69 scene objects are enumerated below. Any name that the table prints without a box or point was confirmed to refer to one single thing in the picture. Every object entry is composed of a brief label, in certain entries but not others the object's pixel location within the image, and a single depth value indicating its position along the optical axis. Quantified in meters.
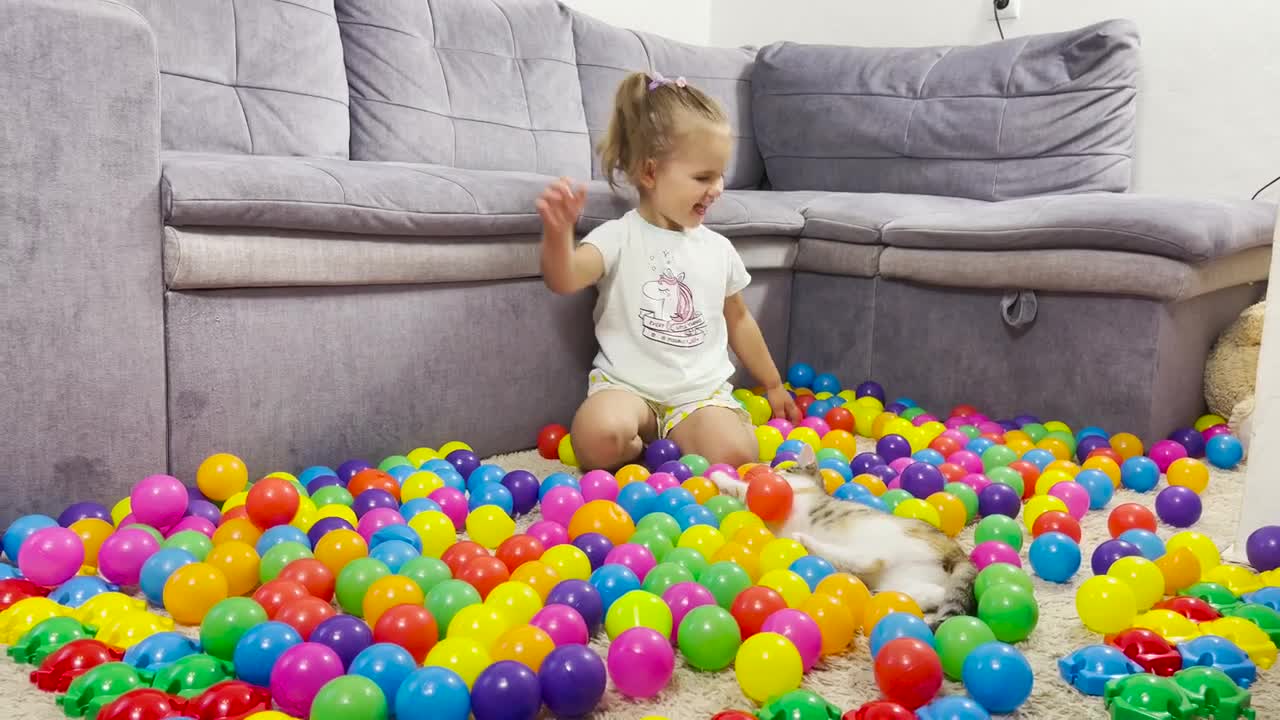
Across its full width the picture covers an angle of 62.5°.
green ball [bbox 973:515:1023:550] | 1.71
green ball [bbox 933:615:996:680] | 1.25
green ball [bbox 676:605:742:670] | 1.27
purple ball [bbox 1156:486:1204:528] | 1.90
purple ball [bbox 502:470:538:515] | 1.90
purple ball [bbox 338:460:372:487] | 1.93
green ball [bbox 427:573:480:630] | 1.32
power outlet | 3.84
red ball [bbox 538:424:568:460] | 2.32
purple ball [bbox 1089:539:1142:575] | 1.59
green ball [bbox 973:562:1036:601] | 1.45
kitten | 1.42
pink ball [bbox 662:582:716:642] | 1.34
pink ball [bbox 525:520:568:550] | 1.63
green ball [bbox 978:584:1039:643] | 1.36
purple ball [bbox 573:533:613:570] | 1.57
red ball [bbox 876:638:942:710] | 1.16
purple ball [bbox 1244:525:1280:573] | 1.60
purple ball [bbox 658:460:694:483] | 2.04
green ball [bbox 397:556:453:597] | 1.42
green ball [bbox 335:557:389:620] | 1.40
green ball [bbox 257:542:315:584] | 1.46
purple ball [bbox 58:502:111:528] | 1.60
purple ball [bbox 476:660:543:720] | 1.08
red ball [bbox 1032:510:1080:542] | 1.74
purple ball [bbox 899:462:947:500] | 1.96
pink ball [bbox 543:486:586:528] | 1.78
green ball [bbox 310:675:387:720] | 1.05
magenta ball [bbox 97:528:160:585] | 1.47
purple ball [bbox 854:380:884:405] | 2.80
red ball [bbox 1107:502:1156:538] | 1.78
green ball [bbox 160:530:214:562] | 1.52
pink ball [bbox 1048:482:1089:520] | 1.92
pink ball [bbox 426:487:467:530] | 1.78
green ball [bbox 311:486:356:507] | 1.76
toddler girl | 2.22
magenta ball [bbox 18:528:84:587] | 1.44
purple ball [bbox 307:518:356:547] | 1.58
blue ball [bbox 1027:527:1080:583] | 1.59
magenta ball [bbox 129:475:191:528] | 1.61
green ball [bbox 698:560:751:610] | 1.41
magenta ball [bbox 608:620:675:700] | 1.19
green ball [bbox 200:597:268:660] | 1.25
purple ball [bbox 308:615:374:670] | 1.21
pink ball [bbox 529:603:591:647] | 1.25
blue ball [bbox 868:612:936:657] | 1.26
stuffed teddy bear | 2.58
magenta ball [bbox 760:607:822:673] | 1.26
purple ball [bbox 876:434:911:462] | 2.26
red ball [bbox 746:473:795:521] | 1.72
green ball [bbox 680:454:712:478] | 2.07
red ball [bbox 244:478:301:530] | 1.62
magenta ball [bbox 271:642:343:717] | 1.12
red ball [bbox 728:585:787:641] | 1.33
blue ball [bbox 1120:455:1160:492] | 2.14
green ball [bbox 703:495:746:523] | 1.77
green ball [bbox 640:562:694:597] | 1.43
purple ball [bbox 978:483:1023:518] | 1.92
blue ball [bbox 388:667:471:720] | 1.07
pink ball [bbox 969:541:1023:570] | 1.60
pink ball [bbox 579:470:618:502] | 1.86
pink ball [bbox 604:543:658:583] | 1.50
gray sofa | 1.62
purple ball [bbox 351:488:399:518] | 1.71
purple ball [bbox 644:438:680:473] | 2.15
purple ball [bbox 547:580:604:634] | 1.34
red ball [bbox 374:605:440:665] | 1.26
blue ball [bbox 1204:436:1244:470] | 2.32
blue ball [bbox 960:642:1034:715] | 1.17
